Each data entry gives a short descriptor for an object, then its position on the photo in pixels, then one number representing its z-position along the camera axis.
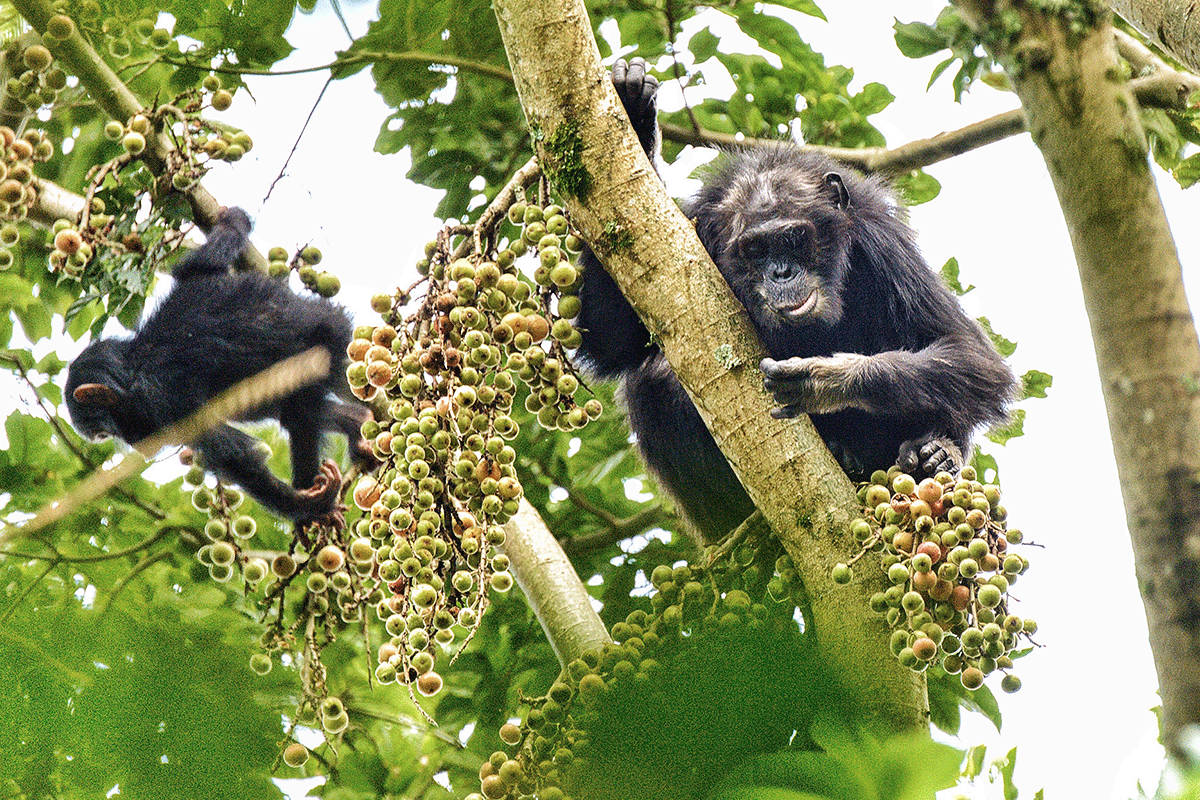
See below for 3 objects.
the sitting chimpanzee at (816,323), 24.37
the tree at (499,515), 11.42
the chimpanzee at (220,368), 24.70
